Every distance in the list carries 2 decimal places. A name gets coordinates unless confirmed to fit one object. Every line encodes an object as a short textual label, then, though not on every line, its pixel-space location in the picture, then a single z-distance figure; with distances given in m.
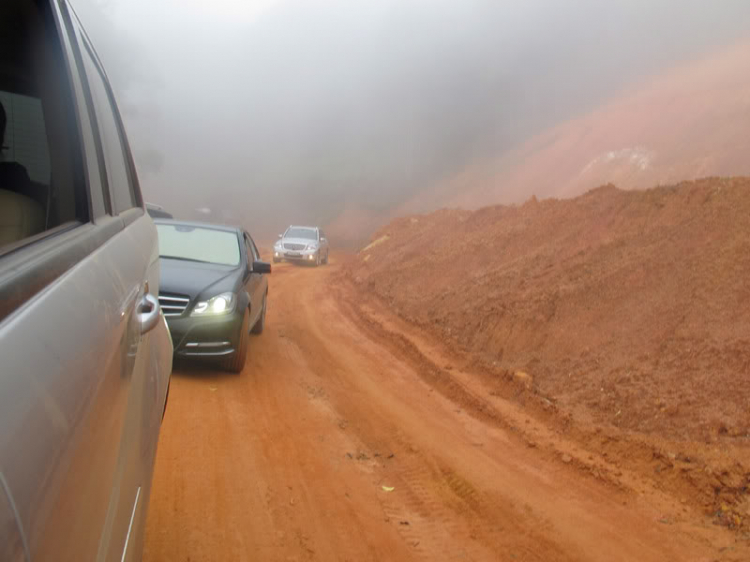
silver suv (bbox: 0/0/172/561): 1.07
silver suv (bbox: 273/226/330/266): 24.61
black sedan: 6.74
